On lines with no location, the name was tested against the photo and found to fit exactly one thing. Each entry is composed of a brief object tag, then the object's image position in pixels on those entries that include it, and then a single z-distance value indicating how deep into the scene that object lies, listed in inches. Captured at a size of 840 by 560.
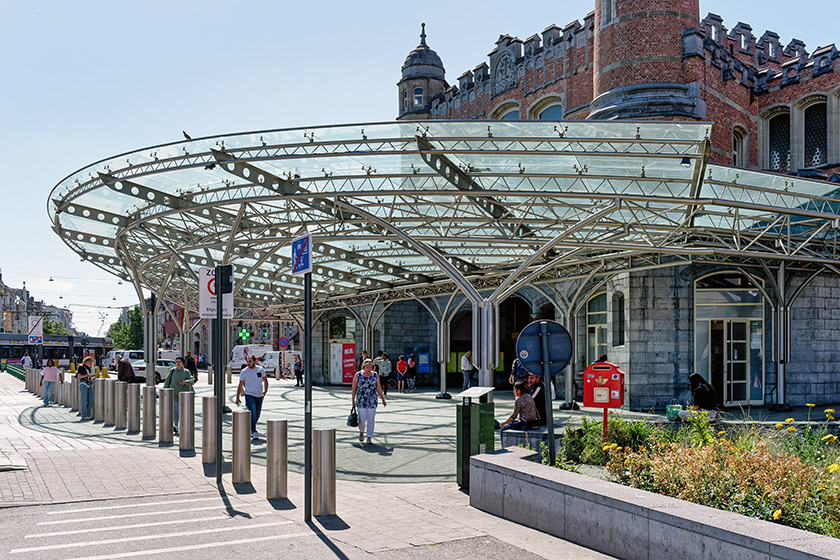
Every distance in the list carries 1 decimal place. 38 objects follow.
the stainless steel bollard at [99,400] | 673.6
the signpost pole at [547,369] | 334.0
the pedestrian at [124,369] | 832.3
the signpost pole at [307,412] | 303.4
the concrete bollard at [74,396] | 786.2
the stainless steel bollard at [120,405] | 624.7
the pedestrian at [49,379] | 899.4
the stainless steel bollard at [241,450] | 382.0
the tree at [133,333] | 3924.7
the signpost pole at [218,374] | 377.7
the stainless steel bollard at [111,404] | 644.7
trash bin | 372.8
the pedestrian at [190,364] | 1035.9
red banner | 1378.0
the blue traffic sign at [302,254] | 315.6
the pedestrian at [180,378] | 590.6
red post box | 421.1
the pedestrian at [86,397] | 703.1
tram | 2252.7
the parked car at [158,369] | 1455.5
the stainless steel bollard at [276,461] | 346.3
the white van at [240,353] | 2154.3
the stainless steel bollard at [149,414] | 553.6
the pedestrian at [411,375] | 1213.1
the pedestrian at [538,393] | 463.2
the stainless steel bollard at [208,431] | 437.1
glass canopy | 521.7
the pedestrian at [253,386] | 559.5
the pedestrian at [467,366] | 1058.3
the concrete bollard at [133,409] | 587.2
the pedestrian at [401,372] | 1130.0
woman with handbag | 535.8
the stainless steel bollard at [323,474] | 319.0
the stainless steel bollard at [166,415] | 530.9
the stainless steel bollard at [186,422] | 489.7
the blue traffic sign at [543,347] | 340.5
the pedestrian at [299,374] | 1352.1
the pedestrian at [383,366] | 1072.8
